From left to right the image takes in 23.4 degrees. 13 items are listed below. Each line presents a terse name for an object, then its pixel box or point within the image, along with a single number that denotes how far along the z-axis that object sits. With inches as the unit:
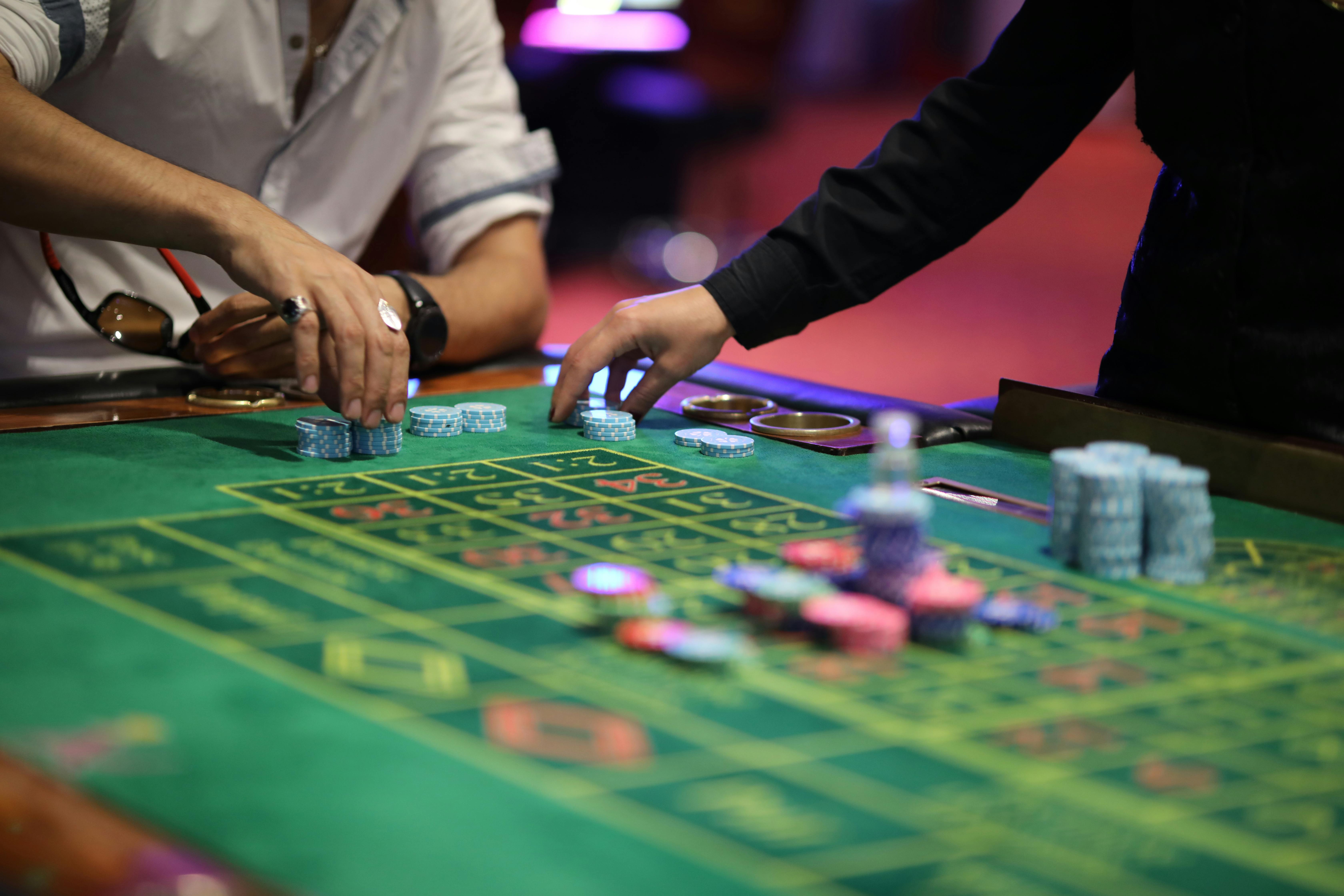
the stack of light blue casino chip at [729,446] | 82.3
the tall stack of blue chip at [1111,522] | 72.8
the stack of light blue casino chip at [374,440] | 81.3
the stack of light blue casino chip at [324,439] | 80.6
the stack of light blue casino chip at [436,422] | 83.7
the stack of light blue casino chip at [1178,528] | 72.7
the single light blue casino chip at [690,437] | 83.3
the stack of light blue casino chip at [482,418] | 84.4
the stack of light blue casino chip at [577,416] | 86.0
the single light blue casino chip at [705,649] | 68.1
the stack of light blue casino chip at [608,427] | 83.8
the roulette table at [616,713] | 57.6
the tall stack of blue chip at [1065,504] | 73.7
